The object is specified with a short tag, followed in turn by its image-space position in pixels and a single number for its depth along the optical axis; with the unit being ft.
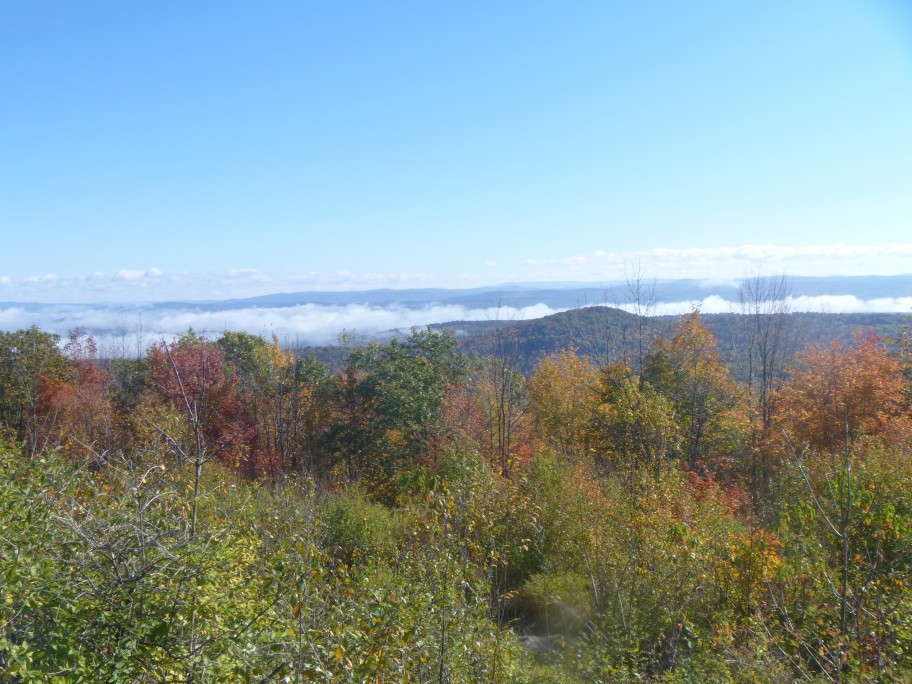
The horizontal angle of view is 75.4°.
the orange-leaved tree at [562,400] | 94.68
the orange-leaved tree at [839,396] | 77.05
